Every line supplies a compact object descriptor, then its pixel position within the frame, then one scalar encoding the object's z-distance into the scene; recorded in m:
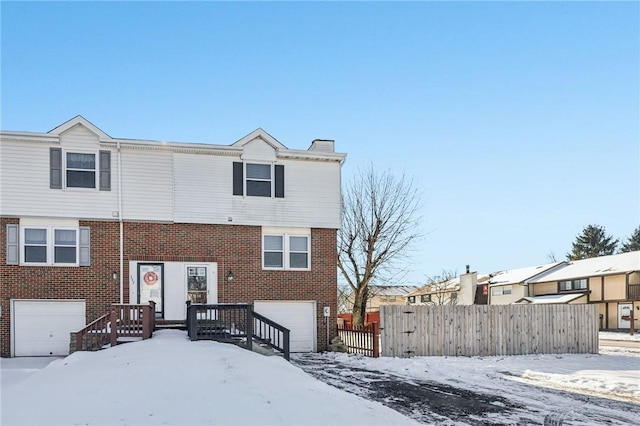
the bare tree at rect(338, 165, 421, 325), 26.12
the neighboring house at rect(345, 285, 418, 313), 71.81
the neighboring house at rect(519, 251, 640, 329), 40.62
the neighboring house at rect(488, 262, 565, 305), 50.03
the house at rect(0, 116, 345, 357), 17.88
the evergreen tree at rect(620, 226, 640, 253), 72.25
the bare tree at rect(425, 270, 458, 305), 52.28
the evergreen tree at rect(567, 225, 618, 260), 69.12
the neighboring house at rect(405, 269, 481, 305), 34.88
